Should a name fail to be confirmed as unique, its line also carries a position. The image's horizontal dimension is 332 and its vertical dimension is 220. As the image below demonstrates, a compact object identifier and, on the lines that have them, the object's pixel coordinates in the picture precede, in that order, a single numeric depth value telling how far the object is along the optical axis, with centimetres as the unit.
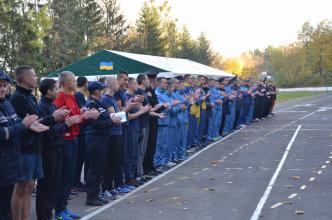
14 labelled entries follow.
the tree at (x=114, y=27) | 6259
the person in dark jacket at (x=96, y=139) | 870
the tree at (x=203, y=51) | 8444
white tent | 1931
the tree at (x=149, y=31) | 6842
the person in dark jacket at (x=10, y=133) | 588
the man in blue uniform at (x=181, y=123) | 1401
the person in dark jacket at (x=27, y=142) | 654
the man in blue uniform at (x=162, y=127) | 1302
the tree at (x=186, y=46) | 7875
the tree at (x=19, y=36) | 3872
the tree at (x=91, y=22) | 5675
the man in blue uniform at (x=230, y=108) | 2099
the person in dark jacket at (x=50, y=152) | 729
